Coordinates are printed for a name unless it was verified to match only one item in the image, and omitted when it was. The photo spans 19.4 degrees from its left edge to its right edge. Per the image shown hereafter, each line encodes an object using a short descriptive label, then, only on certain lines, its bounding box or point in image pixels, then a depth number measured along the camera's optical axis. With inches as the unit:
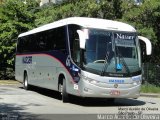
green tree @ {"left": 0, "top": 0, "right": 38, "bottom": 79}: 1440.7
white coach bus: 693.3
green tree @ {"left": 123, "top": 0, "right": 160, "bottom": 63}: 1110.4
